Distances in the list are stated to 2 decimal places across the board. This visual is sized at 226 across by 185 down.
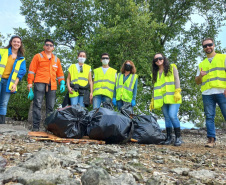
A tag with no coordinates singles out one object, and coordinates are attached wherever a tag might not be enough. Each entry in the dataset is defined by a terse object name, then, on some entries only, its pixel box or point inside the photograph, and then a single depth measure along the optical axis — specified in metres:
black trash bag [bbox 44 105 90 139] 4.45
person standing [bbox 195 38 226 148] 4.64
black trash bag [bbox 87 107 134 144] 4.36
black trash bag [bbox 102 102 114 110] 5.18
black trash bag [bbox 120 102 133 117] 5.02
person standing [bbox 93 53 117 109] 5.80
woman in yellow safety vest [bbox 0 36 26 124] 5.39
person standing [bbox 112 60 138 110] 5.64
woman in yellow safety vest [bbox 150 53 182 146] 4.94
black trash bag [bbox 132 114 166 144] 4.94
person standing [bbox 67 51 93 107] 5.82
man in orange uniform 5.52
